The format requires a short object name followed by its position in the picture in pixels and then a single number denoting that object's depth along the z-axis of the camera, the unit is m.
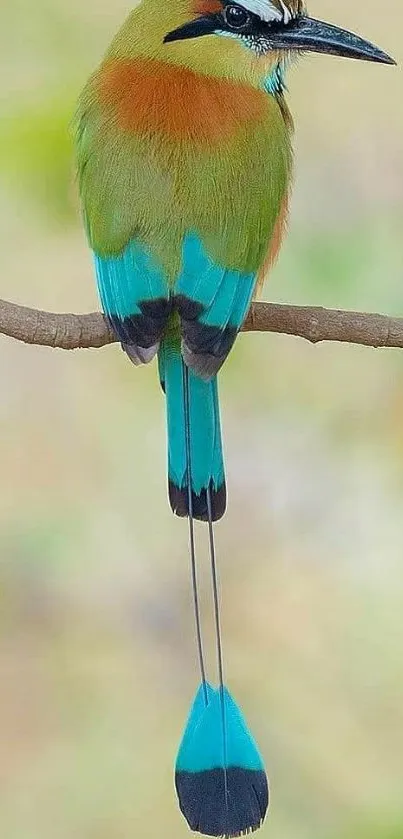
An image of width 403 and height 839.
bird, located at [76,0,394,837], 4.12
